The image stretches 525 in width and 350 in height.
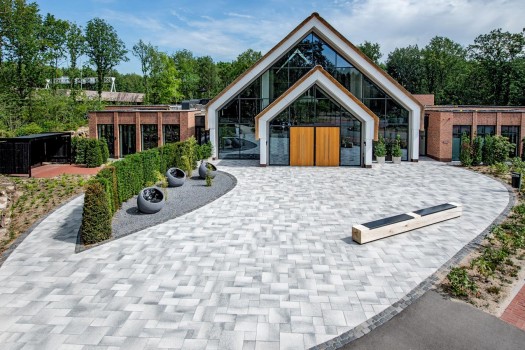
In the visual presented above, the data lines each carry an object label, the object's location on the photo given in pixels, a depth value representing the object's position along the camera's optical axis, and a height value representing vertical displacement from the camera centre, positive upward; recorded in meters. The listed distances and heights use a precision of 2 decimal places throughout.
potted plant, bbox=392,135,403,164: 26.72 -0.67
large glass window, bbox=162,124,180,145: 30.06 +0.75
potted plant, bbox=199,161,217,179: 20.67 -1.37
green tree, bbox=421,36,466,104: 60.69 +11.23
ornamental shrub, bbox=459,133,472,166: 25.11 -0.54
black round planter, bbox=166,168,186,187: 18.89 -1.60
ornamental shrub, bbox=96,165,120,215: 12.62 -1.32
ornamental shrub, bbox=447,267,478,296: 8.45 -2.98
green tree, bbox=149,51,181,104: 61.97 +9.54
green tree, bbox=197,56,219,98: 85.19 +13.64
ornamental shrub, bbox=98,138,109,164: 25.77 -0.42
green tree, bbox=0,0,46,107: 42.22 +9.99
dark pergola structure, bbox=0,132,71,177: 21.48 -0.48
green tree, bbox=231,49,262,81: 71.61 +15.03
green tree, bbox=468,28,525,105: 48.94 +10.37
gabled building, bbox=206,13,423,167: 24.73 +2.25
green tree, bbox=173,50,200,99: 78.38 +13.31
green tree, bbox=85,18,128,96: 62.62 +15.16
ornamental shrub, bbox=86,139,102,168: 24.91 -0.68
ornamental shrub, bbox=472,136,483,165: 25.30 -0.42
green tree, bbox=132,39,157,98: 71.31 +15.79
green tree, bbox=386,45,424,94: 62.38 +11.60
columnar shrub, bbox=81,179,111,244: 11.31 -2.05
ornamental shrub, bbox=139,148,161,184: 18.06 -0.94
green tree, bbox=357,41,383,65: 71.25 +16.44
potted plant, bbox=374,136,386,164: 26.77 -0.58
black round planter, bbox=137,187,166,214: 14.32 -2.07
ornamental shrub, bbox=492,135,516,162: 24.78 -0.28
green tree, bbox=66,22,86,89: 55.47 +13.87
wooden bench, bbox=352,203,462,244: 11.42 -2.39
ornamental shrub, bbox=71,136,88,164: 25.89 -0.39
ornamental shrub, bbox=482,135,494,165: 25.08 -0.41
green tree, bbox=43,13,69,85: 50.91 +13.92
